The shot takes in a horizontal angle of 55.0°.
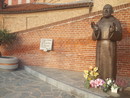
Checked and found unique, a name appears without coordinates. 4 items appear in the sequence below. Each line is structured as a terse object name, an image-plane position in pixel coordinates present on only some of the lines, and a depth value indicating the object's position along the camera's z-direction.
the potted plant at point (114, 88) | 3.64
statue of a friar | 3.83
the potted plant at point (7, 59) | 6.75
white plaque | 7.10
